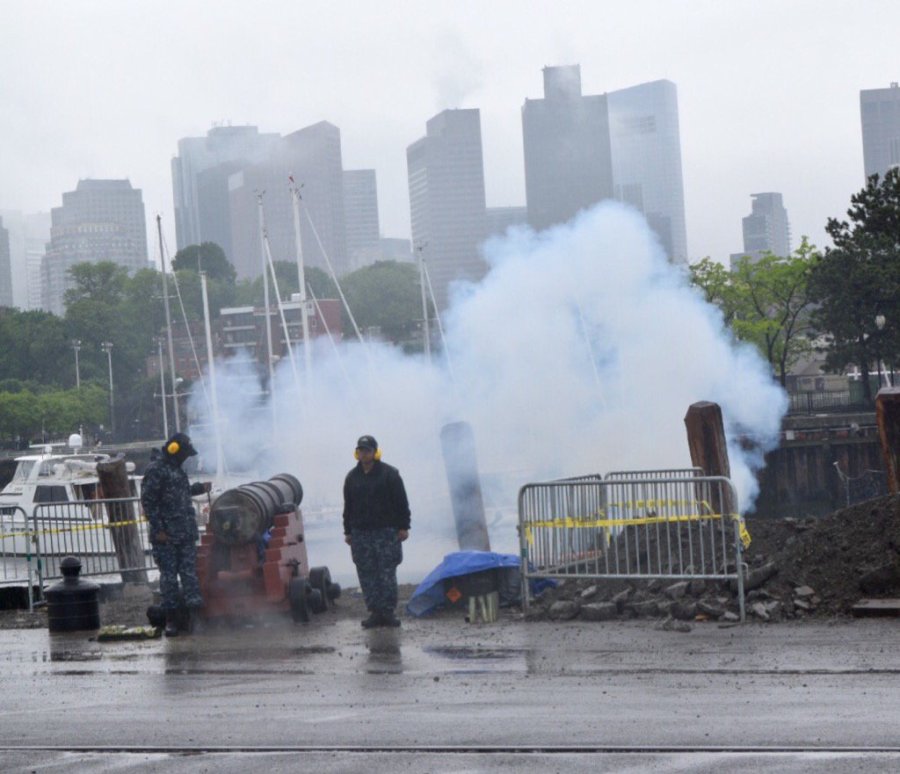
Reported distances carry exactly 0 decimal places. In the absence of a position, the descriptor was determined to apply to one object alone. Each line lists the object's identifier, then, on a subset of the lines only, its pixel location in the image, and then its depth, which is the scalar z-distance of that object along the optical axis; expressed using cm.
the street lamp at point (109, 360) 10549
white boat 3859
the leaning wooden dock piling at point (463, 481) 2570
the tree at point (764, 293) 7350
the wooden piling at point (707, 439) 2167
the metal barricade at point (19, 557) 1741
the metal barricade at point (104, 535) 1919
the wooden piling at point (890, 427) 1723
